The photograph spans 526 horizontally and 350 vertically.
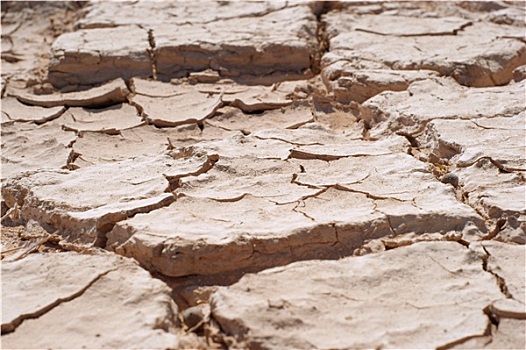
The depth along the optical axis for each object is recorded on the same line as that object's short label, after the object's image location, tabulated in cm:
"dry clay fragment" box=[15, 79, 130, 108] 377
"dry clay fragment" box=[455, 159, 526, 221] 237
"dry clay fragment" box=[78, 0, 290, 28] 452
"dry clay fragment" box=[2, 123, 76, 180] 313
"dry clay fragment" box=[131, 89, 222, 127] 350
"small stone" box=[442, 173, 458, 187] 264
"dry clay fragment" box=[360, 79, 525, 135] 318
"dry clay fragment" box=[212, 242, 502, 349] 182
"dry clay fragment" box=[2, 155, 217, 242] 242
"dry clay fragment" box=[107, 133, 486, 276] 218
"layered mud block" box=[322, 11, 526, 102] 367
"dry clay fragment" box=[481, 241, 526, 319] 200
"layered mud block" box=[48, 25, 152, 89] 402
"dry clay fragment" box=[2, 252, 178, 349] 187
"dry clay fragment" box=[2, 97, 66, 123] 362
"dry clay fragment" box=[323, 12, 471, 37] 423
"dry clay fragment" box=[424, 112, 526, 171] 274
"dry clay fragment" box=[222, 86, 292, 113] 365
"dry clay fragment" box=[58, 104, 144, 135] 350
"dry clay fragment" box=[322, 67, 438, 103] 360
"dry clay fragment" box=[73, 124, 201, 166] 321
